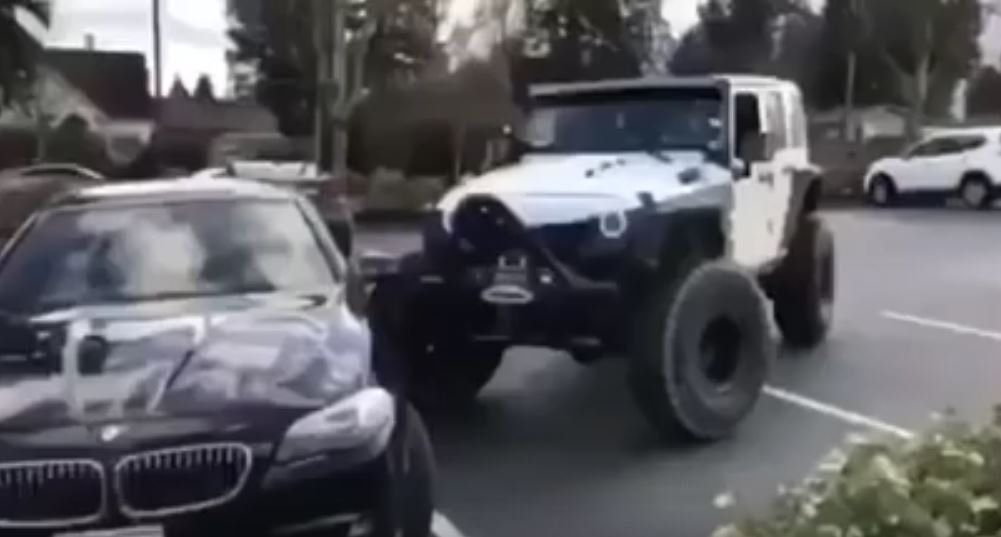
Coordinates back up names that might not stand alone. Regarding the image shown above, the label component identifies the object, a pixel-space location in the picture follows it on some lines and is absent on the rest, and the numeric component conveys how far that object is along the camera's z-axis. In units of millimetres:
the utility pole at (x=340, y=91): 33594
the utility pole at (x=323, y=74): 34656
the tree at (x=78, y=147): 39250
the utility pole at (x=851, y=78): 43469
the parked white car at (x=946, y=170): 32094
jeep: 9008
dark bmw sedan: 5422
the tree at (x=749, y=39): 44000
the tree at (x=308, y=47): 35656
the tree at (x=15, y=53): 31453
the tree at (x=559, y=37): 40938
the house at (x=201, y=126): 40906
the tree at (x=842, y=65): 43812
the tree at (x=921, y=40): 42500
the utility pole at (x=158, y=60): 43844
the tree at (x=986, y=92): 50344
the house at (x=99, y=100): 41500
